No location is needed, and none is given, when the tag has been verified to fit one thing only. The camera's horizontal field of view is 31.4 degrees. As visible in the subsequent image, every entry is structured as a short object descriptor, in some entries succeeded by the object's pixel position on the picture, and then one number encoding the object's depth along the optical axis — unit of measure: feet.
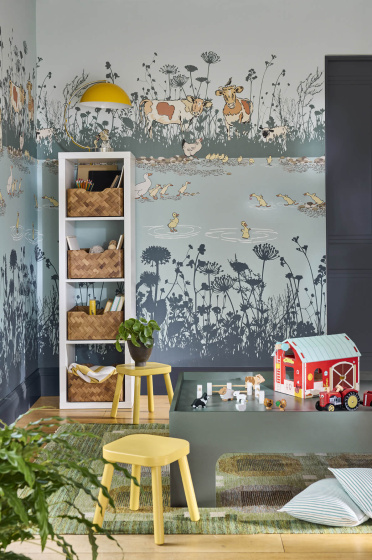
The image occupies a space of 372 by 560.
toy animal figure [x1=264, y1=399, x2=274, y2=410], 9.07
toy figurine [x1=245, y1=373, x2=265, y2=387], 10.16
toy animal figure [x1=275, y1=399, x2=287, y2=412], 9.01
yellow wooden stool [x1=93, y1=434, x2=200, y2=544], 7.71
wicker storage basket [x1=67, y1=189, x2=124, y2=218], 14.73
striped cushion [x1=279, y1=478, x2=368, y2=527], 8.11
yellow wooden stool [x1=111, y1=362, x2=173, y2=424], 13.07
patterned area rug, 8.14
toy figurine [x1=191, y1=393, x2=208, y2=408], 9.11
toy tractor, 8.82
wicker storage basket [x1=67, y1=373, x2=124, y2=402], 14.76
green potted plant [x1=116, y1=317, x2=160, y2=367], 13.28
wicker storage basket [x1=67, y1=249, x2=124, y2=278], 14.80
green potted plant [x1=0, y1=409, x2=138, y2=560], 3.36
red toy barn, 9.74
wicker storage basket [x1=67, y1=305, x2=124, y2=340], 14.79
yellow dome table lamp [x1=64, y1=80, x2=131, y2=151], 14.42
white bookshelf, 14.70
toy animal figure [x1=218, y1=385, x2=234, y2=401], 9.72
